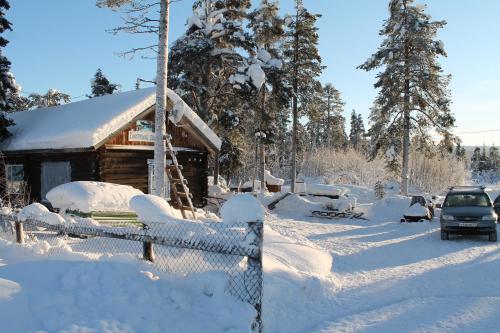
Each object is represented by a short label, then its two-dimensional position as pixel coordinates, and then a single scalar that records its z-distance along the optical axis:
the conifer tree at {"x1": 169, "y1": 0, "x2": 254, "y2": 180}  24.14
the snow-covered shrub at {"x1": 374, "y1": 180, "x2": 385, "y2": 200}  30.21
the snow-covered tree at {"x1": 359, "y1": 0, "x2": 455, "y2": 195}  28.66
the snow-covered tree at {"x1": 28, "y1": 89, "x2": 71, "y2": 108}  42.81
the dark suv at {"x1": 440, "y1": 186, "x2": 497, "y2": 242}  14.11
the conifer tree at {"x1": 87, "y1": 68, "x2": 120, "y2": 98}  40.03
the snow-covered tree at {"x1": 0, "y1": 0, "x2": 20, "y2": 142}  18.81
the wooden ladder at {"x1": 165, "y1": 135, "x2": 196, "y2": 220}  14.74
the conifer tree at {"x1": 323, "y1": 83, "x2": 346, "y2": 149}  64.75
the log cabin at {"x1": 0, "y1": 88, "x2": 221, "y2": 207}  16.11
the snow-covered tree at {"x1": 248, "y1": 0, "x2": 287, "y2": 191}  27.44
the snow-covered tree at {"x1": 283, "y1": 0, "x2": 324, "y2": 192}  30.50
